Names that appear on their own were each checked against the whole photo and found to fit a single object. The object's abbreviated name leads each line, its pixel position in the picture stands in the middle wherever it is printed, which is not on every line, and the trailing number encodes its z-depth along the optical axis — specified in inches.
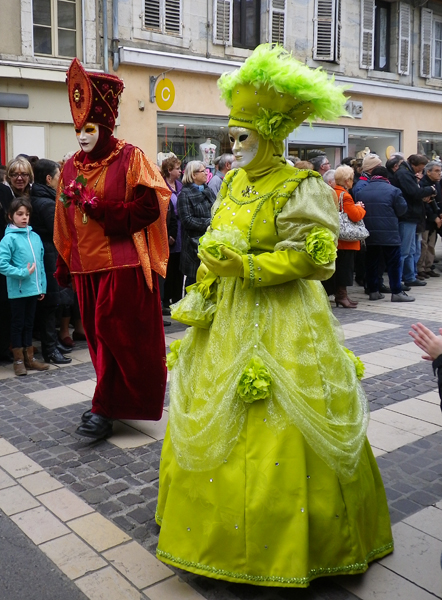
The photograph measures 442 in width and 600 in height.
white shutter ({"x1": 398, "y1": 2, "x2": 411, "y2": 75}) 745.6
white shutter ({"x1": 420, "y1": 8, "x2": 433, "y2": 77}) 772.0
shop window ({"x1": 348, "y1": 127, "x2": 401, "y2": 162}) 731.4
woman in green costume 102.7
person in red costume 163.0
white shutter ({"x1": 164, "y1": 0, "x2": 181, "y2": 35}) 562.3
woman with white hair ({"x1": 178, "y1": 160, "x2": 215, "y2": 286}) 306.3
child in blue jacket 231.6
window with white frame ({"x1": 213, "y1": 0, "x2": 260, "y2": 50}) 593.9
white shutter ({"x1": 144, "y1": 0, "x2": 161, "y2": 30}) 550.9
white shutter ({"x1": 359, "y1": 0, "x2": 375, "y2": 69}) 708.9
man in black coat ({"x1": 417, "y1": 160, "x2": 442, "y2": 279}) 444.1
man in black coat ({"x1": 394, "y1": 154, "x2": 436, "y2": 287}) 403.5
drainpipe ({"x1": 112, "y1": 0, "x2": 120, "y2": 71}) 521.7
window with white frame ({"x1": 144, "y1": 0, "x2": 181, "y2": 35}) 553.0
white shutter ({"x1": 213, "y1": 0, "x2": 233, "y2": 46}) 591.5
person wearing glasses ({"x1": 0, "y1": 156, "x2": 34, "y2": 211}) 252.4
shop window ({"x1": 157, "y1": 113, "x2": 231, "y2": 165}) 579.2
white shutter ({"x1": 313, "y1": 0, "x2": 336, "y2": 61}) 669.9
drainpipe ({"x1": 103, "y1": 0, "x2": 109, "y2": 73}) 521.7
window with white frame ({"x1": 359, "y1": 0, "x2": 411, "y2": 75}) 717.9
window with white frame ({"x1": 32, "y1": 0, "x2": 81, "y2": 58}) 504.1
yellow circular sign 475.2
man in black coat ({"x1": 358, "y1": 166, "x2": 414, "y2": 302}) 374.6
